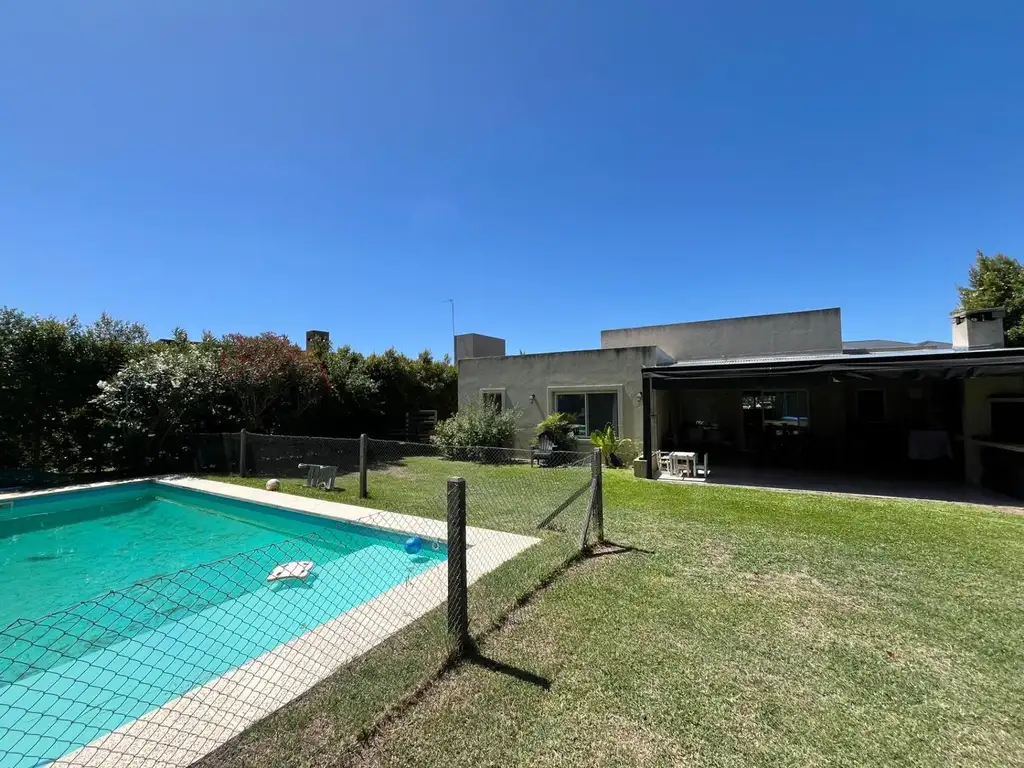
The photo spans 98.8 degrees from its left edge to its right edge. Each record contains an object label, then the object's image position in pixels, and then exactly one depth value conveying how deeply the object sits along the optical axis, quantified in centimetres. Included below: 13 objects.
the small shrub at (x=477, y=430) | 1512
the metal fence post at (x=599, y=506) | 600
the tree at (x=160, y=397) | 1234
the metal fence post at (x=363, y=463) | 950
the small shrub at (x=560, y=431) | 1448
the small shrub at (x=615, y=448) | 1370
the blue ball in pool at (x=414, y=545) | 650
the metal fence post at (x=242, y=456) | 1192
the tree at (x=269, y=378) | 1373
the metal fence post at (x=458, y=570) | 330
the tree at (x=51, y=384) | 1167
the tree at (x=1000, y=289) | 2303
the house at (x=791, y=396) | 977
